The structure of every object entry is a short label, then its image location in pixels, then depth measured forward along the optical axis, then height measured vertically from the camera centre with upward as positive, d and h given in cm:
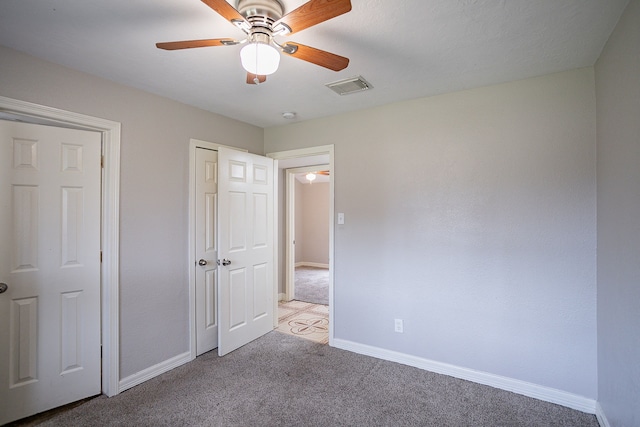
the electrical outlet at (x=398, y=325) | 287 -105
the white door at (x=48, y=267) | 200 -37
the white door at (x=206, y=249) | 300 -35
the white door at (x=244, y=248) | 301 -36
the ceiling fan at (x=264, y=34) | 138 +87
